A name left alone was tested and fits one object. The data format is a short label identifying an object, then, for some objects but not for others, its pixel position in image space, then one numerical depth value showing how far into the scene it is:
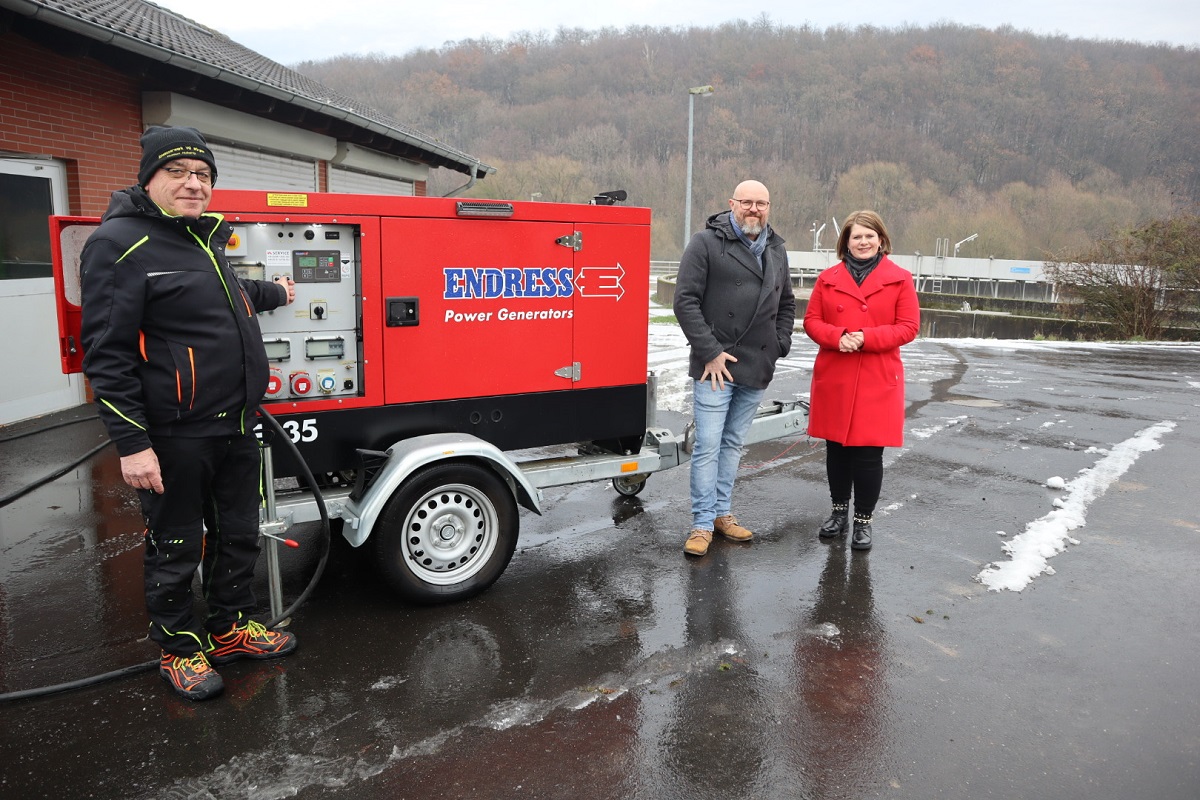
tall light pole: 28.27
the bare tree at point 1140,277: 19.91
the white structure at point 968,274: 57.06
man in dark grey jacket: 5.18
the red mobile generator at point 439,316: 4.16
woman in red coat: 5.28
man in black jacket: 3.23
